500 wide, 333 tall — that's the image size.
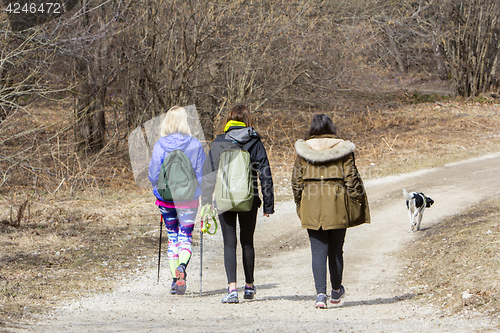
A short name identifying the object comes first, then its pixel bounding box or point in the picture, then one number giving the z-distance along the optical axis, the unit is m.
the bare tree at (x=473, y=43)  45.97
